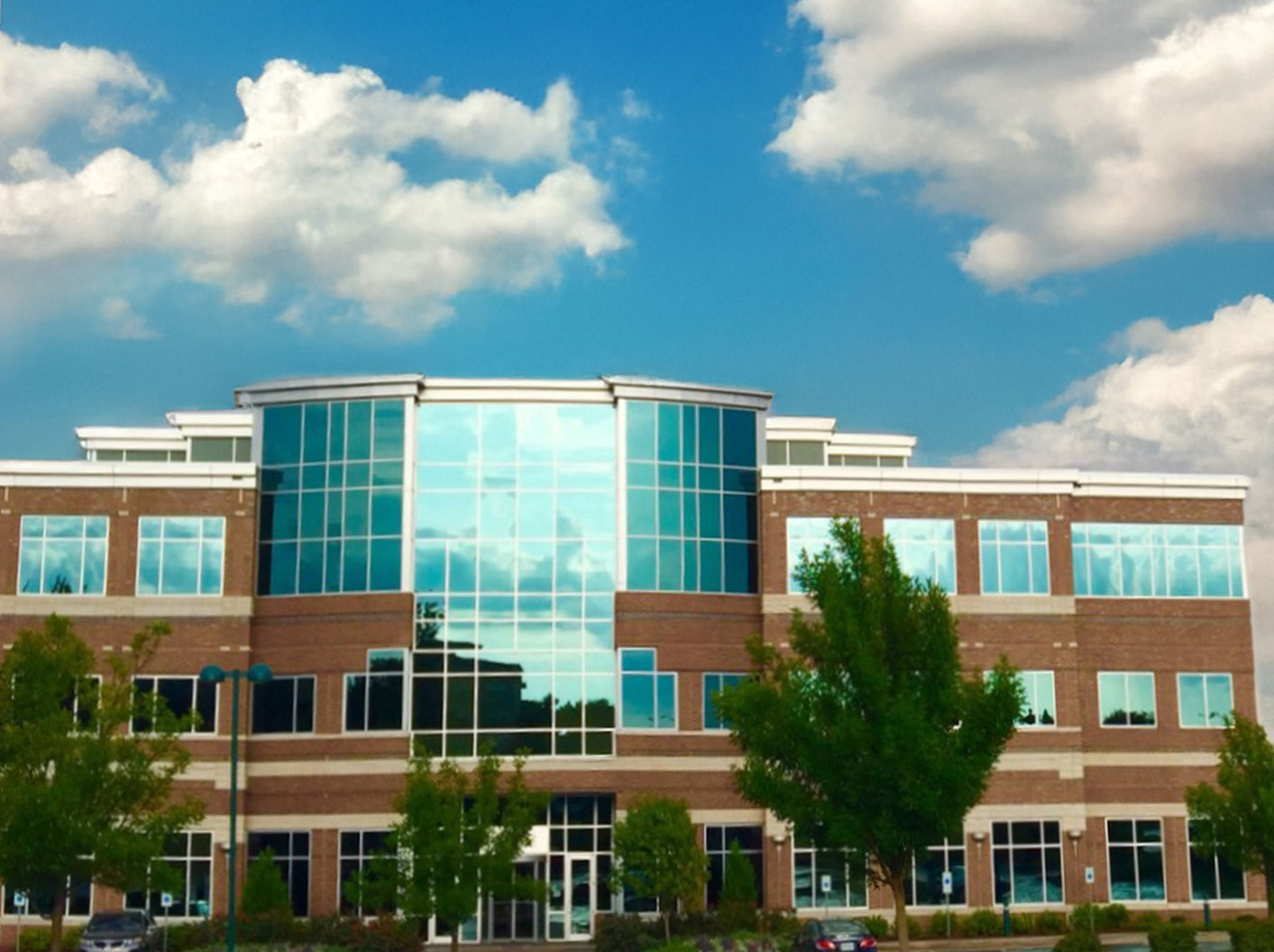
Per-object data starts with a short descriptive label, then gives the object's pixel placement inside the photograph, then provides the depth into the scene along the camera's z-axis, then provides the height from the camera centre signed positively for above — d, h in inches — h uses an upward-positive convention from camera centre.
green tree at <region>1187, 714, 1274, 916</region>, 1722.4 -20.5
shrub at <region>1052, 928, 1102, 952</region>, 1510.8 -143.9
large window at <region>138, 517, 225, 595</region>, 2022.6 +284.8
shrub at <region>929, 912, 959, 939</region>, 1982.0 -165.6
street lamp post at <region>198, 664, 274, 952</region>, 1347.2 +92.1
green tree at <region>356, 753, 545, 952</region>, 1482.5 -58.7
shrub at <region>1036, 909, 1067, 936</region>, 1984.5 -166.3
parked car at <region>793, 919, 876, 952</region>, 1493.6 -137.2
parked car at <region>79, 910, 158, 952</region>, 1685.5 -148.9
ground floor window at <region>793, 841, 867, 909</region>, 2001.7 -119.9
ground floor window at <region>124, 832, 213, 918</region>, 1955.0 -107.1
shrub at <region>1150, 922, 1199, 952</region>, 1565.0 -146.0
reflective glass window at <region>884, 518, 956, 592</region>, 2096.5 +302.1
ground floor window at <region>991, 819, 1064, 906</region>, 2044.8 -93.9
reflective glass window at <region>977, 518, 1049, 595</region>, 2108.8 +291.9
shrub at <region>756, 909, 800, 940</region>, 1769.2 -149.3
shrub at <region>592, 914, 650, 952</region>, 1764.3 -159.0
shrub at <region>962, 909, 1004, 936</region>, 1975.9 -165.2
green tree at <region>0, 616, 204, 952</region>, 1365.7 +10.0
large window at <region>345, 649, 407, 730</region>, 1983.3 +110.6
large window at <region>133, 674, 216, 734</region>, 1996.8 +111.5
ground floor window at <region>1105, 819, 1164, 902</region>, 2085.4 -93.4
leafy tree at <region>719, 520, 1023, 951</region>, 1181.7 +46.4
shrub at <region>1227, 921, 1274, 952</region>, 1550.2 -143.4
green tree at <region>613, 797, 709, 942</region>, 1791.3 -73.8
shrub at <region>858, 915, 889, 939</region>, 1915.6 -162.0
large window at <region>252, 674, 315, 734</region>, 2001.7 +96.6
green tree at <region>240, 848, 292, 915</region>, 1840.6 -114.8
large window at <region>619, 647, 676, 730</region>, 1998.0 +112.7
